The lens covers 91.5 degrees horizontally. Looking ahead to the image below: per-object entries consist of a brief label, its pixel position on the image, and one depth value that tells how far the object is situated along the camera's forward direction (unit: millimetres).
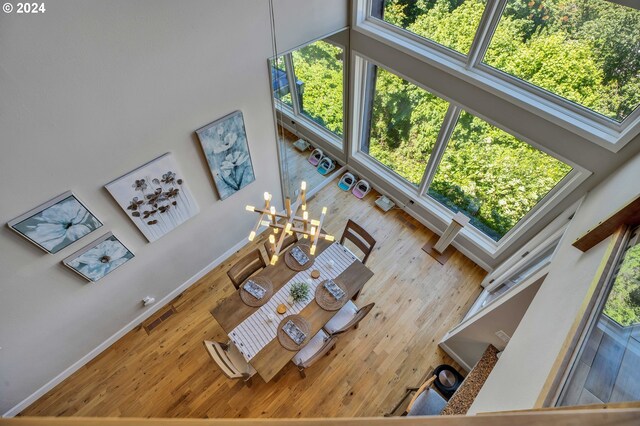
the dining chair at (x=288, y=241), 3877
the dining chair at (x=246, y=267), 3717
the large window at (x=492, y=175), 3480
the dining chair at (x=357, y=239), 3975
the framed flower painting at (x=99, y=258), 2957
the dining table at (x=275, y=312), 3199
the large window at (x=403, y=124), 4055
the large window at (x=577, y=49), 2479
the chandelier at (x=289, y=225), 2834
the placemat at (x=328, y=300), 3494
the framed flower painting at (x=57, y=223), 2465
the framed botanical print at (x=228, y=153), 3234
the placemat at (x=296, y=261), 3781
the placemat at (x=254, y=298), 3506
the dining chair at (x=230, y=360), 3110
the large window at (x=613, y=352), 1268
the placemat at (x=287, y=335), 3230
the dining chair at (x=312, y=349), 3488
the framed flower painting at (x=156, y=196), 2910
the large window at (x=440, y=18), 3145
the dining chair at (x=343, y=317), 3728
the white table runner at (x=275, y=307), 3279
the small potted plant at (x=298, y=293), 3504
